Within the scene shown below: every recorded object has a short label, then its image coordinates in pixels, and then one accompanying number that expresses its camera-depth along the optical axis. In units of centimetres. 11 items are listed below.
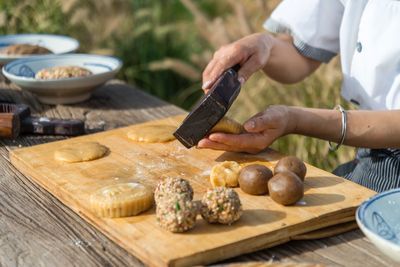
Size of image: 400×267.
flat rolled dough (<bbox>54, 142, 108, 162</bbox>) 112
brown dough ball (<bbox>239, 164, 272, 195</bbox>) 98
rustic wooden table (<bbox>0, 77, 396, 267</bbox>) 88
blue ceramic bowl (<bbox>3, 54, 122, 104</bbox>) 141
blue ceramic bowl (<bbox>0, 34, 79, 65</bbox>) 168
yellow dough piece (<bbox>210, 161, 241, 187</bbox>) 101
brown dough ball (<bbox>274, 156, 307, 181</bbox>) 100
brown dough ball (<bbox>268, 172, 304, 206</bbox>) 94
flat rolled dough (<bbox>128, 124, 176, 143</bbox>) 120
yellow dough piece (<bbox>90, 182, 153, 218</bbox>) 94
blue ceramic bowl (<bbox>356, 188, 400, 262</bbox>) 79
